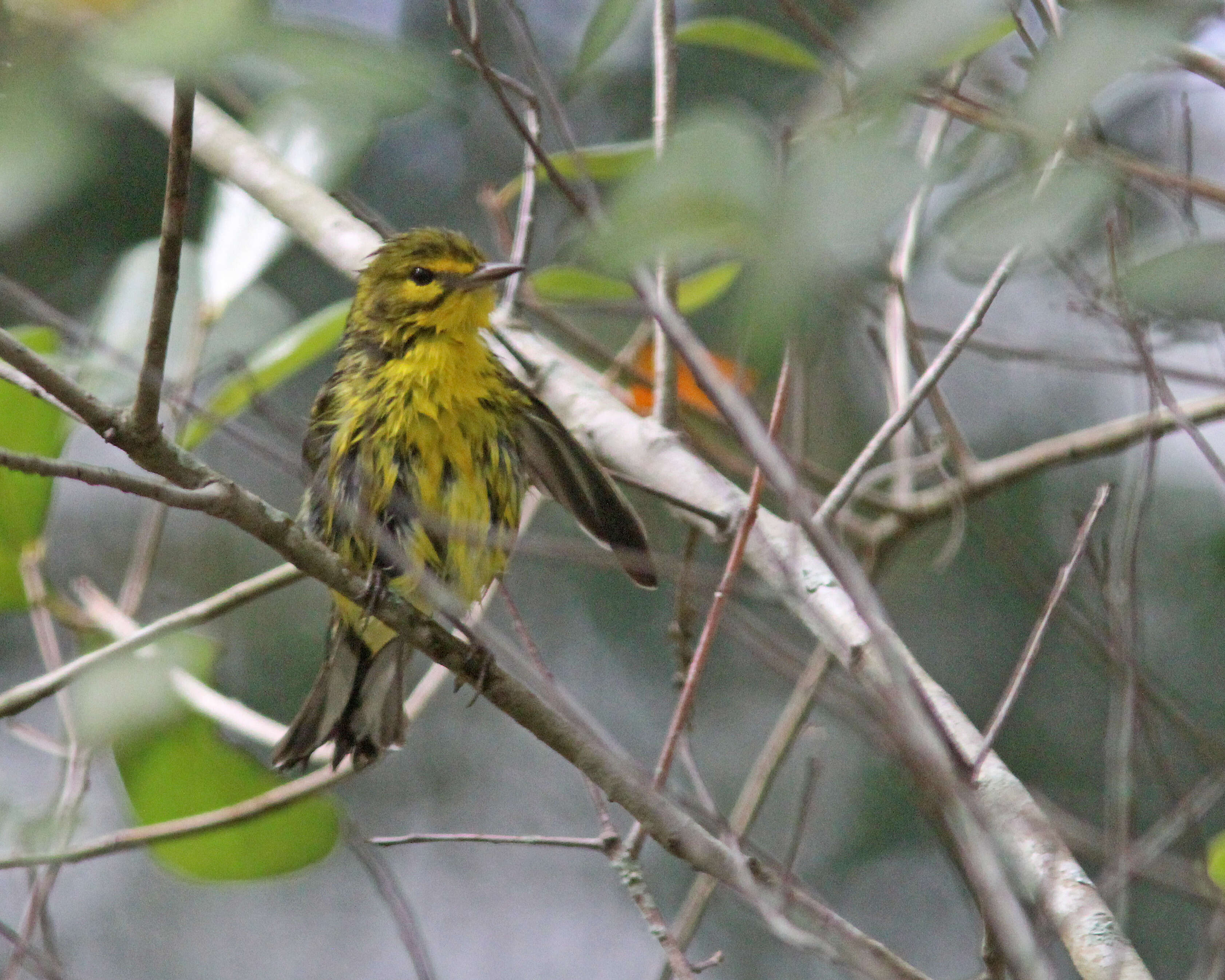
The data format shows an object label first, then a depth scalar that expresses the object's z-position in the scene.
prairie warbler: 8.64
